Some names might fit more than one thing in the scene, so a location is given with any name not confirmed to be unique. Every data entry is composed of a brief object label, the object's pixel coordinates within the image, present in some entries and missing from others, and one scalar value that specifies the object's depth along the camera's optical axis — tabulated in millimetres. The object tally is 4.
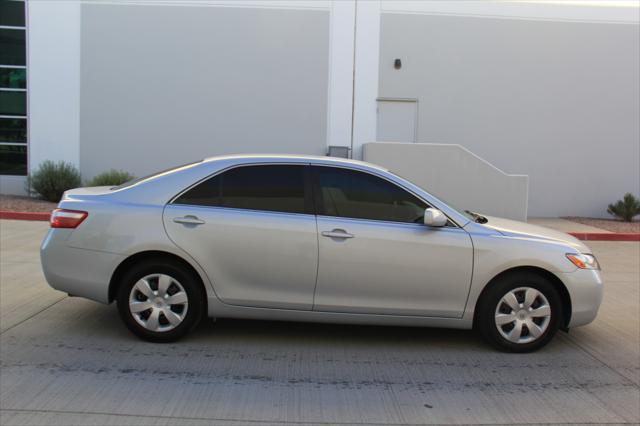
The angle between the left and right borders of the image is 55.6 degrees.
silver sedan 5199
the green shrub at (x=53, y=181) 14844
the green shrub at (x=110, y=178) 14438
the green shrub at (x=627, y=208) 15195
